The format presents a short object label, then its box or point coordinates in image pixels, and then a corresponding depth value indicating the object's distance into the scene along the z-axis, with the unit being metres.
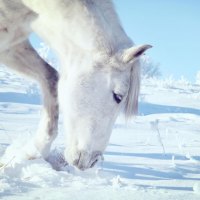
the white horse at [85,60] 3.15
